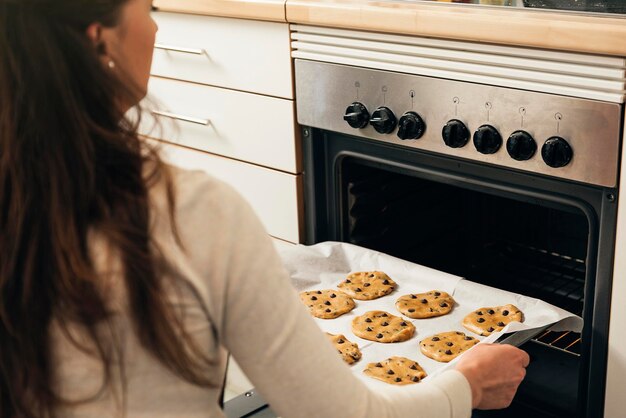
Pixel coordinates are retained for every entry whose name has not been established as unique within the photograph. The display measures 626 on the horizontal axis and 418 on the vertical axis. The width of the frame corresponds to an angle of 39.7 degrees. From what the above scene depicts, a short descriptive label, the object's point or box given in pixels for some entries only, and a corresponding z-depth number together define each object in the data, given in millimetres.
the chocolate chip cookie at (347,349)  1434
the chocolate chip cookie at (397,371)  1360
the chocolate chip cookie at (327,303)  1574
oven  1337
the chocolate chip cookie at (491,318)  1463
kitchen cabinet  1792
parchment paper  1448
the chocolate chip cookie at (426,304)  1548
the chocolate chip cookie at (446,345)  1412
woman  698
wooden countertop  1248
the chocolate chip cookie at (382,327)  1483
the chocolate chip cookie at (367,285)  1622
